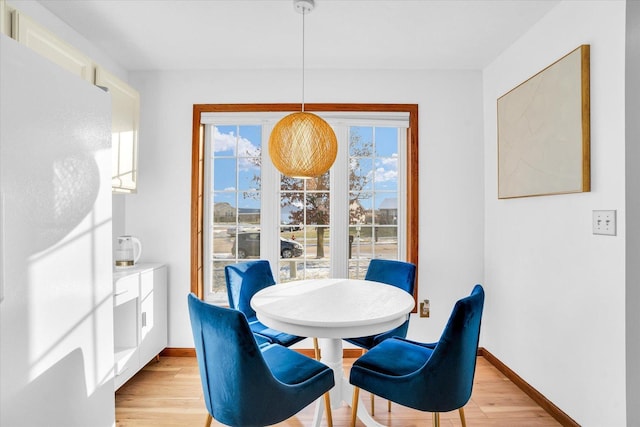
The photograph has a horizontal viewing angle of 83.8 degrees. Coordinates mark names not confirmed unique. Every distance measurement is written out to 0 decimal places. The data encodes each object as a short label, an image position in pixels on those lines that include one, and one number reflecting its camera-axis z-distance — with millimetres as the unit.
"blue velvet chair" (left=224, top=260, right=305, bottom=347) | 2221
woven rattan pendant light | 1956
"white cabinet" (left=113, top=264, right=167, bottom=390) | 2252
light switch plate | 1657
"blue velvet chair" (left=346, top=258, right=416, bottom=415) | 2154
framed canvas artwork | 1819
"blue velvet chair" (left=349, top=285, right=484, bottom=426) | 1415
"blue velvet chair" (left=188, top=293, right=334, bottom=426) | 1300
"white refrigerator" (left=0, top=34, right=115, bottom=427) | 883
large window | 2996
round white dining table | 1538
